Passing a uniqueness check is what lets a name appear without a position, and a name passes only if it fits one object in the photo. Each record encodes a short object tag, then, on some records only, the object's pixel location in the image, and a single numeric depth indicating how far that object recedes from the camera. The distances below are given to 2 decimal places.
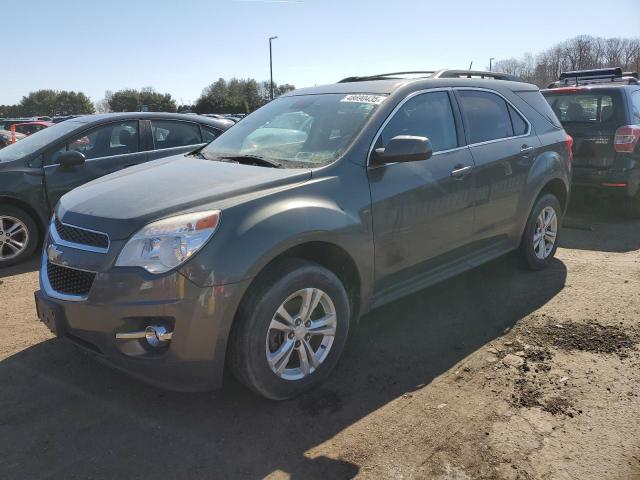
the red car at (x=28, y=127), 19.68
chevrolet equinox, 2.69
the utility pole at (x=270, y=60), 43.09
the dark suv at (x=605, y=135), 6.93
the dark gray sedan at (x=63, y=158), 5.77
